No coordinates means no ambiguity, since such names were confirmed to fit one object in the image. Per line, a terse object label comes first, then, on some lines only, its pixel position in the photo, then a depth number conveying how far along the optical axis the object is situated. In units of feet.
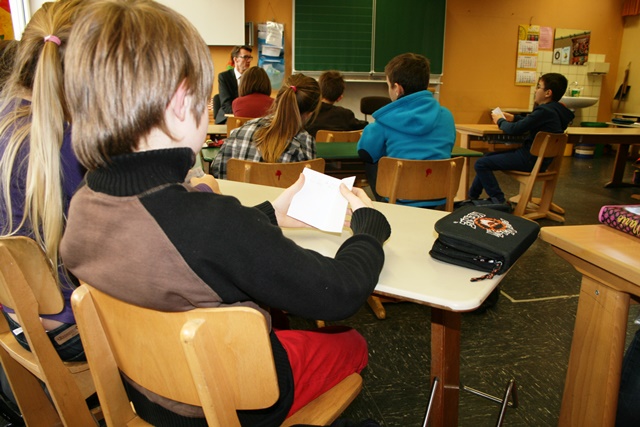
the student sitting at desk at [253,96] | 11.69
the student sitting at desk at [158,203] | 2.27
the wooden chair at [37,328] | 2.97
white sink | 23.47
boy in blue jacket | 8.62
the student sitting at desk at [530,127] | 12.89
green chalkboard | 21.21
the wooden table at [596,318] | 3.45
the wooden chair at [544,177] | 12.17
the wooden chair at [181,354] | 2.15
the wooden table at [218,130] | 12.53
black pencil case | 3.20
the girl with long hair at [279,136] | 7.82
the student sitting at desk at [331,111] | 12.39
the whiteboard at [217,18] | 20.10
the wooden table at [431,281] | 2.96
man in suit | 17.07
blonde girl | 3.44
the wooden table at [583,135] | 13.79
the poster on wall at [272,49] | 21.27
